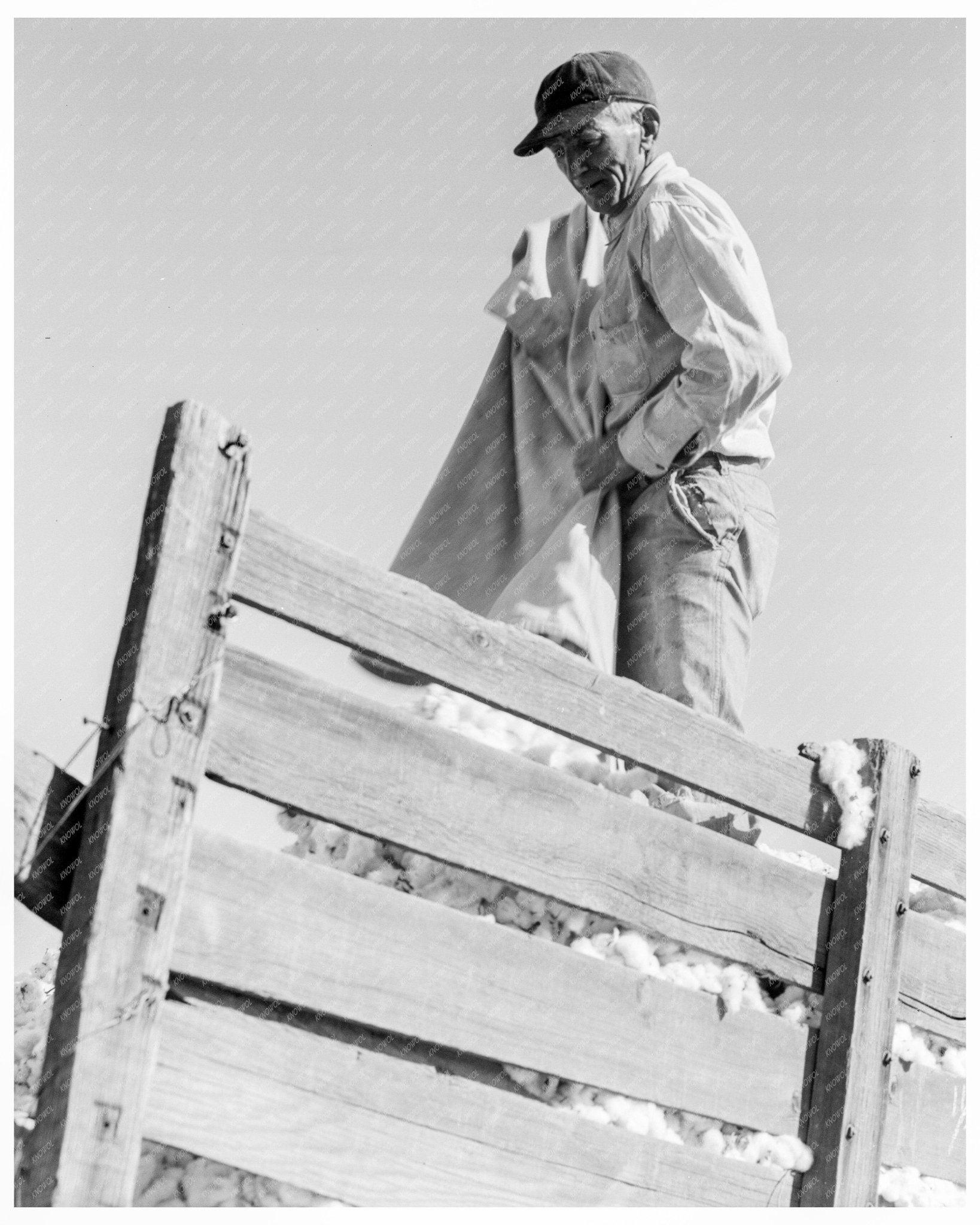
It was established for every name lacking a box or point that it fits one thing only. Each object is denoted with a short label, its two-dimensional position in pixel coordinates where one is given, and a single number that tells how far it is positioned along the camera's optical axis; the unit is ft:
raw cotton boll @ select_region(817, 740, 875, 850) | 10.11
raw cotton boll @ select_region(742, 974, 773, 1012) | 9.39
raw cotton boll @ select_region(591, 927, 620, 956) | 8.76
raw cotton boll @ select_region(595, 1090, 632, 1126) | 8.45
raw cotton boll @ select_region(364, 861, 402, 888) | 8.49
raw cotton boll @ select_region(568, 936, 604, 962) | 8.66
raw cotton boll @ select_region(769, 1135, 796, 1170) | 9.21
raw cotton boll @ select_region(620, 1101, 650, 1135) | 8.48
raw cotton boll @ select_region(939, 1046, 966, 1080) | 10.59
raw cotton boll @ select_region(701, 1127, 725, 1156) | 8.93
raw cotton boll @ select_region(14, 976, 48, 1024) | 9.84
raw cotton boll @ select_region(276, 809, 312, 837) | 8.60
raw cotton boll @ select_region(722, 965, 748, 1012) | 9.17
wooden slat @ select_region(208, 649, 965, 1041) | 7.50
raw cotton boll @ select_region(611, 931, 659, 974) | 8.79
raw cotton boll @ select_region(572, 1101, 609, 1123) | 8.34
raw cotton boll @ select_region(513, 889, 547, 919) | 8.61
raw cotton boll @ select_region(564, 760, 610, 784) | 9.74
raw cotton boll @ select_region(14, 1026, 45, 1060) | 9.04
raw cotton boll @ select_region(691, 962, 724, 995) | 9.13
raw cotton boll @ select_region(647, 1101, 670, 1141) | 8.61
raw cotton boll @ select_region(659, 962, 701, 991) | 9.00
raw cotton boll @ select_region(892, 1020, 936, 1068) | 10.23
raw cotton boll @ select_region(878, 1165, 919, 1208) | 9.83
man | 11.88
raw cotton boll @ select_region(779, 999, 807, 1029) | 9.62
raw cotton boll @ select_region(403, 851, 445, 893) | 8.53
